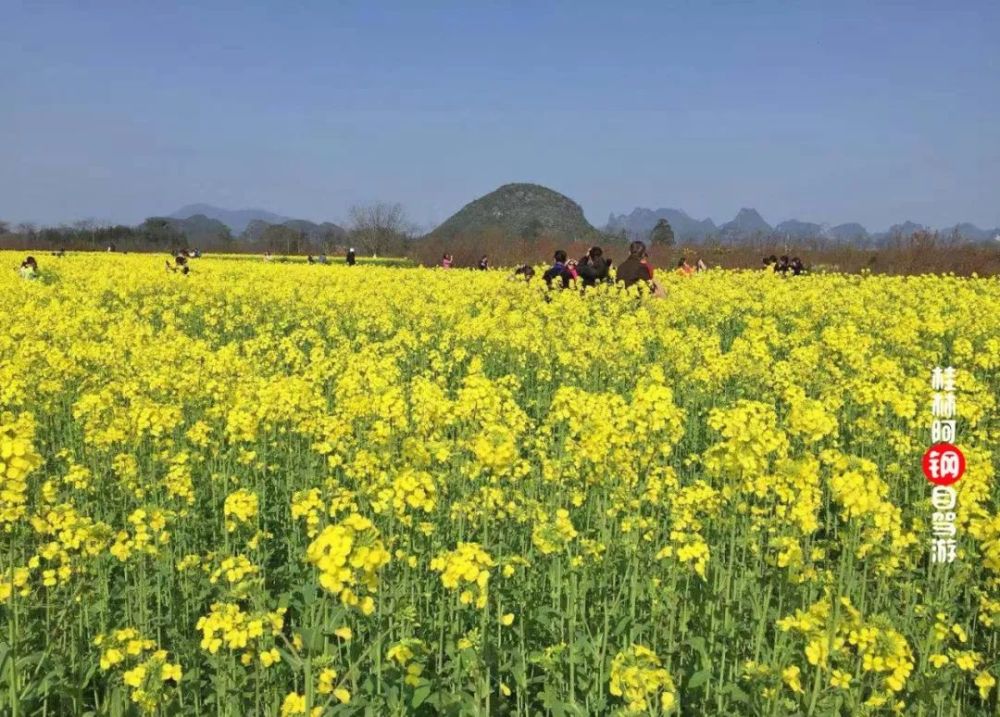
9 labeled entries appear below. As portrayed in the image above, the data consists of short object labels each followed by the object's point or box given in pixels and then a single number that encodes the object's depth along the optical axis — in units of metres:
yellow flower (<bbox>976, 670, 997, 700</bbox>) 3.80
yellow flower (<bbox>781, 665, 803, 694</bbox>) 3.47
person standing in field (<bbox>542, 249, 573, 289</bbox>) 19.68
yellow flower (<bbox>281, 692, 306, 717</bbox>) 3.25
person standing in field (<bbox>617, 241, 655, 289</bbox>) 17.75
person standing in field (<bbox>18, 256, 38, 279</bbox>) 23.47
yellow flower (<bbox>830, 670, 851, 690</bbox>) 3.52
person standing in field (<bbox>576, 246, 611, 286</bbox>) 18.70
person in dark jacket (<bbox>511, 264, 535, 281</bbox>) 23.63
